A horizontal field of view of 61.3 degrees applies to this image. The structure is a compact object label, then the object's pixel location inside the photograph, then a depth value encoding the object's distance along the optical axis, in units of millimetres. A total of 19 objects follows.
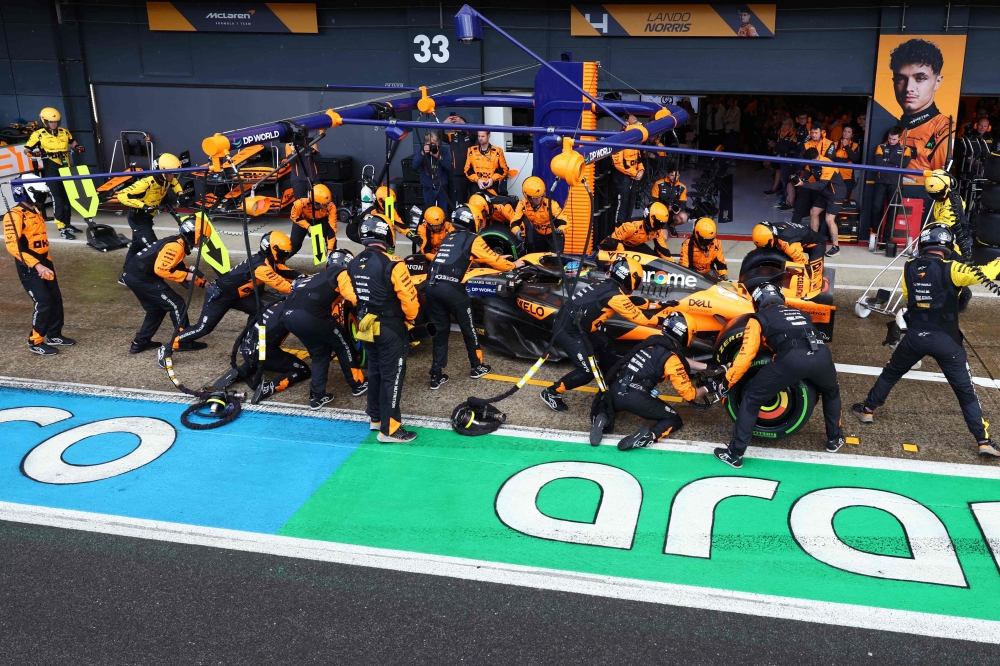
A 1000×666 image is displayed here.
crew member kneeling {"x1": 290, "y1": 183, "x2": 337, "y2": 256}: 11188
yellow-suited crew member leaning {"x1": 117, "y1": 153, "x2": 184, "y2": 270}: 11477
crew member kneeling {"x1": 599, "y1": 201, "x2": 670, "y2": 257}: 10141
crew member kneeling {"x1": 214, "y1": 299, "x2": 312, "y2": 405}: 8445
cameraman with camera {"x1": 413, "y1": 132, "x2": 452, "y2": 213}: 13789
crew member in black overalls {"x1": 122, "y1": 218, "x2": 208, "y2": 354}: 9359
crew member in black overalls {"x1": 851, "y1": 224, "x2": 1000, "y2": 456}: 7078
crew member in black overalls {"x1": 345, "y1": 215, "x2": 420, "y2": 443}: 7305
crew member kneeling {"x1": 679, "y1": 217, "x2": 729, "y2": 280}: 9609
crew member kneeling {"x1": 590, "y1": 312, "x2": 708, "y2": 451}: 7148
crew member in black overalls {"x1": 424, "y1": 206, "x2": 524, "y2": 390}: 8516
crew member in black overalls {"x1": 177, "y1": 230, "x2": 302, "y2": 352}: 8961
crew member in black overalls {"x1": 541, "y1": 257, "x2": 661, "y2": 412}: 7754
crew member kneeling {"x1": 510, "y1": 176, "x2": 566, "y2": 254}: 10523
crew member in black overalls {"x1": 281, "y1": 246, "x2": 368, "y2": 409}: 7832
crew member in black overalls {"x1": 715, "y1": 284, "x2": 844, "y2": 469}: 6695
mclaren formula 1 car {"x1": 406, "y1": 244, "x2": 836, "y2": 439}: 8625
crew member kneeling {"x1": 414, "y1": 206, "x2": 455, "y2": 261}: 10094
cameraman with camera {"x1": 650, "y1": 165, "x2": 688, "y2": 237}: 10977
